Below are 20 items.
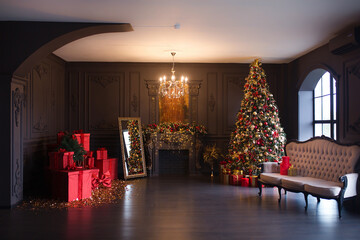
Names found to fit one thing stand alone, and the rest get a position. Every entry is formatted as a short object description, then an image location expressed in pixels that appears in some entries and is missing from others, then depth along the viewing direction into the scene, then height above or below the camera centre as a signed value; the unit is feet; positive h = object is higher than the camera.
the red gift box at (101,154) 24.44 -2.50
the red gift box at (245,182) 23.59 -4.58
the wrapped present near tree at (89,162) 21.30 -2.73
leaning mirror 26.48 -2.07
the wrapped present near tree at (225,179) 24.64 -4.56
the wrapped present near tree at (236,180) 23.94 -4.49
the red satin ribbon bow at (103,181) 21.40 -4.14
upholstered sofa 15.65 -2.87
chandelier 24.77 +2.79
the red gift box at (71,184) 17.94 -3.70
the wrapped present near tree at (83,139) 22.54 -1.21
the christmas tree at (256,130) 23.97 -0.60
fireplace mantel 27.76 -2.04
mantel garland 27.73 -0.86
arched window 22.81 +1.41
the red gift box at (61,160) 18.74 -2.33
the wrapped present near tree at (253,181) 23.49 -4.49
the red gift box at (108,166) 24.25 -3.49
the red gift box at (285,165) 19.99 -2.79
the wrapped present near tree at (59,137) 22.30 -1.05
